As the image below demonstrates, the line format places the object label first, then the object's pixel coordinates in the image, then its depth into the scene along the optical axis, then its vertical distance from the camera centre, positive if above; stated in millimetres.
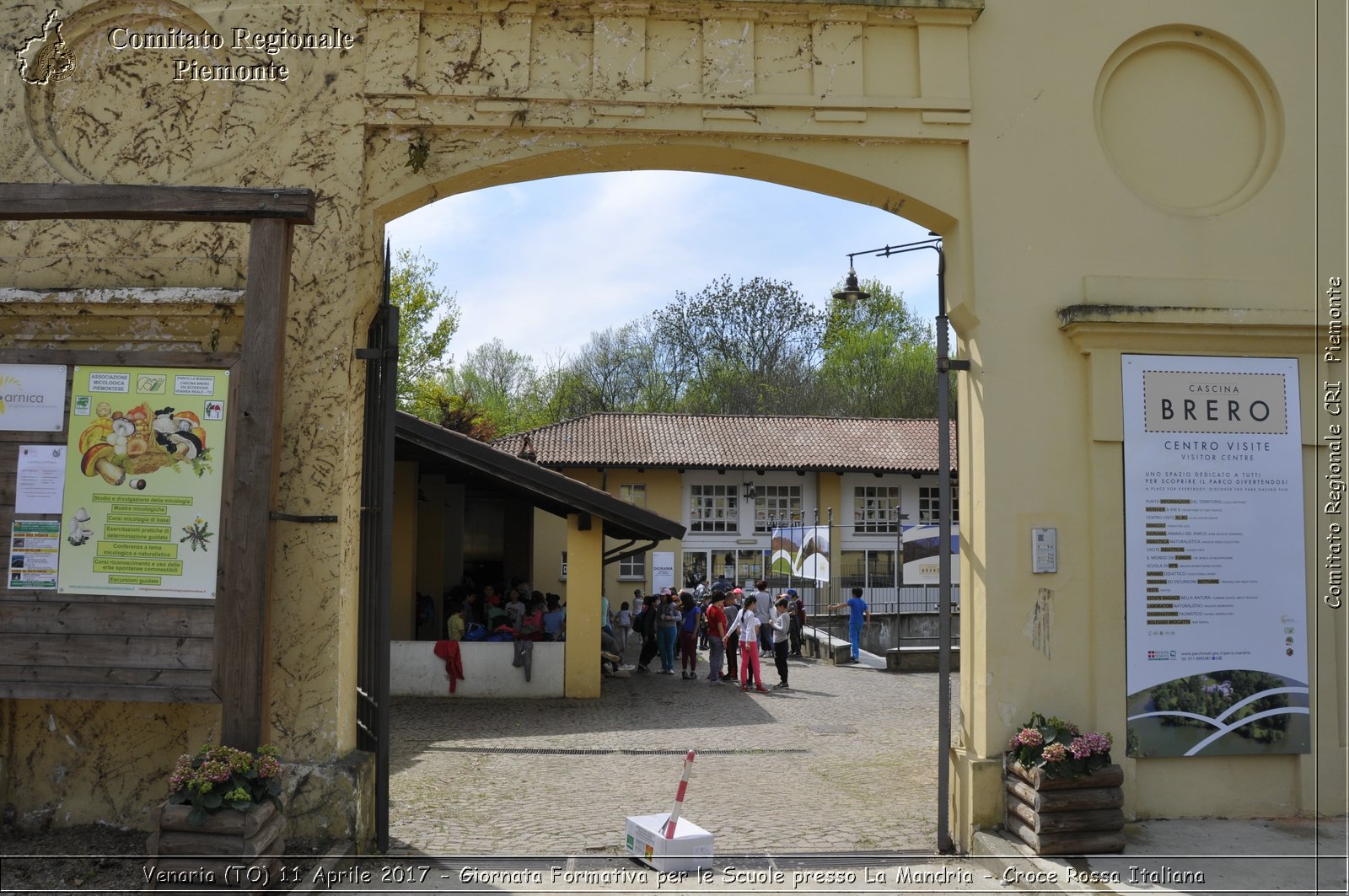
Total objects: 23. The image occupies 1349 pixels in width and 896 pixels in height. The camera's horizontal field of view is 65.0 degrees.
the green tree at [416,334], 33344 +6577
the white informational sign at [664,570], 21016 -542
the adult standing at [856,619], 20234 -1383
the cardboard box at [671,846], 6195 -1794
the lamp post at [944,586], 6625 -236
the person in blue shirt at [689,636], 16969 -1499
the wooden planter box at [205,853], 5078 -1539
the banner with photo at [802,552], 21750 -158
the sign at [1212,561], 6711 -53
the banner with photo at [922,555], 17391 -112
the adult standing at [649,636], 18078 -1598
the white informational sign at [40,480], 5871 +285
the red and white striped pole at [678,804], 6234 -1541
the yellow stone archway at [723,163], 6555 +2193
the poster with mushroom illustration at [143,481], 5805 +283
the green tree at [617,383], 47688 +7291
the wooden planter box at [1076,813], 6109 -1523
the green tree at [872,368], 45688 +7749
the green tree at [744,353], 45250 +8307
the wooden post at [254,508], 5527 +140
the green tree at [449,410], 33219 +4181
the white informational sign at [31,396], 5938 +753
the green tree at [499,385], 50219 +7504
